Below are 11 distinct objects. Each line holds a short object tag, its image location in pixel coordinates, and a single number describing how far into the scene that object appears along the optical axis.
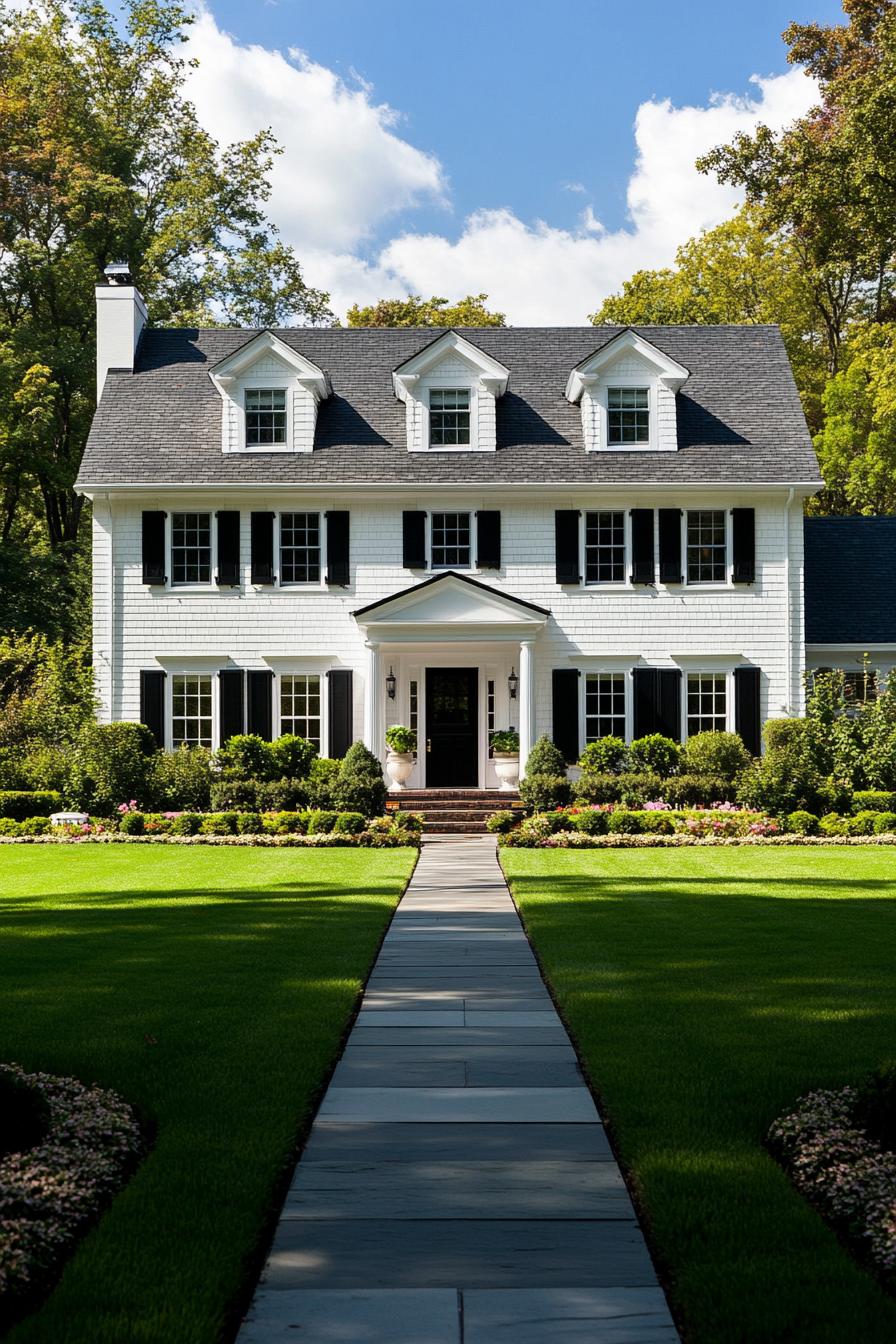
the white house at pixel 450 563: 23.70
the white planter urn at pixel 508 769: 22.78
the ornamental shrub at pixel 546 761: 21.73
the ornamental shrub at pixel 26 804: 20.28
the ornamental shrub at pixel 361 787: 20.47
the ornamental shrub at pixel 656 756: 22.34
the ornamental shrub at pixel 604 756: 22.44
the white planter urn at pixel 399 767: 22.77
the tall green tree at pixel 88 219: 31.38
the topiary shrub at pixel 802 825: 18.59
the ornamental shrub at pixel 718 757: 21.97
